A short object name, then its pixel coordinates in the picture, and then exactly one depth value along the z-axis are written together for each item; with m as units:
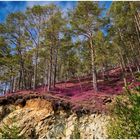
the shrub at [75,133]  11.16
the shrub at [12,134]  8.42
